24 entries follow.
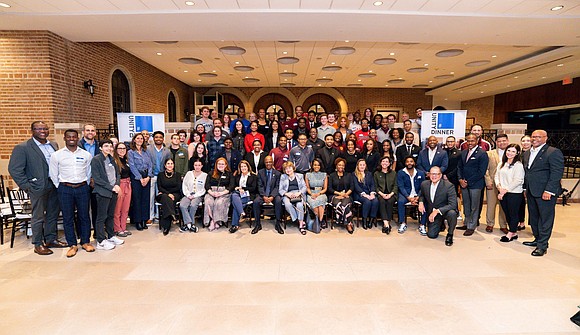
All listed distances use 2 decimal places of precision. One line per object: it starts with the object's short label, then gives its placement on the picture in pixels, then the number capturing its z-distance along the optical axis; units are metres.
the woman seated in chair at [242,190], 5.20
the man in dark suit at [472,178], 4.95
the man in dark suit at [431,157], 5.36
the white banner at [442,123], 6.19
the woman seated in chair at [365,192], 5.25
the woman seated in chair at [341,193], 5.14
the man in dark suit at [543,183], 4.07
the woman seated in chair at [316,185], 5.27
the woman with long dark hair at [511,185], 4.57
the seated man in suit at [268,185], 5.26
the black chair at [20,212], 4.44
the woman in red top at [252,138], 6.25
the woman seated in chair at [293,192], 5.18
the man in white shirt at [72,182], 4.00
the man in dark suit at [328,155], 5.76
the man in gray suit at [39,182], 3.95
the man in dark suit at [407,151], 5.76
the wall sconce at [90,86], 7.81
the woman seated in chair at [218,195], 5.18
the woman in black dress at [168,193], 5.04
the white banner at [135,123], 6.34
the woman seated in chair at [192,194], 5.13
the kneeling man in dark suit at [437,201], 4.74
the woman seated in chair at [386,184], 5.25
